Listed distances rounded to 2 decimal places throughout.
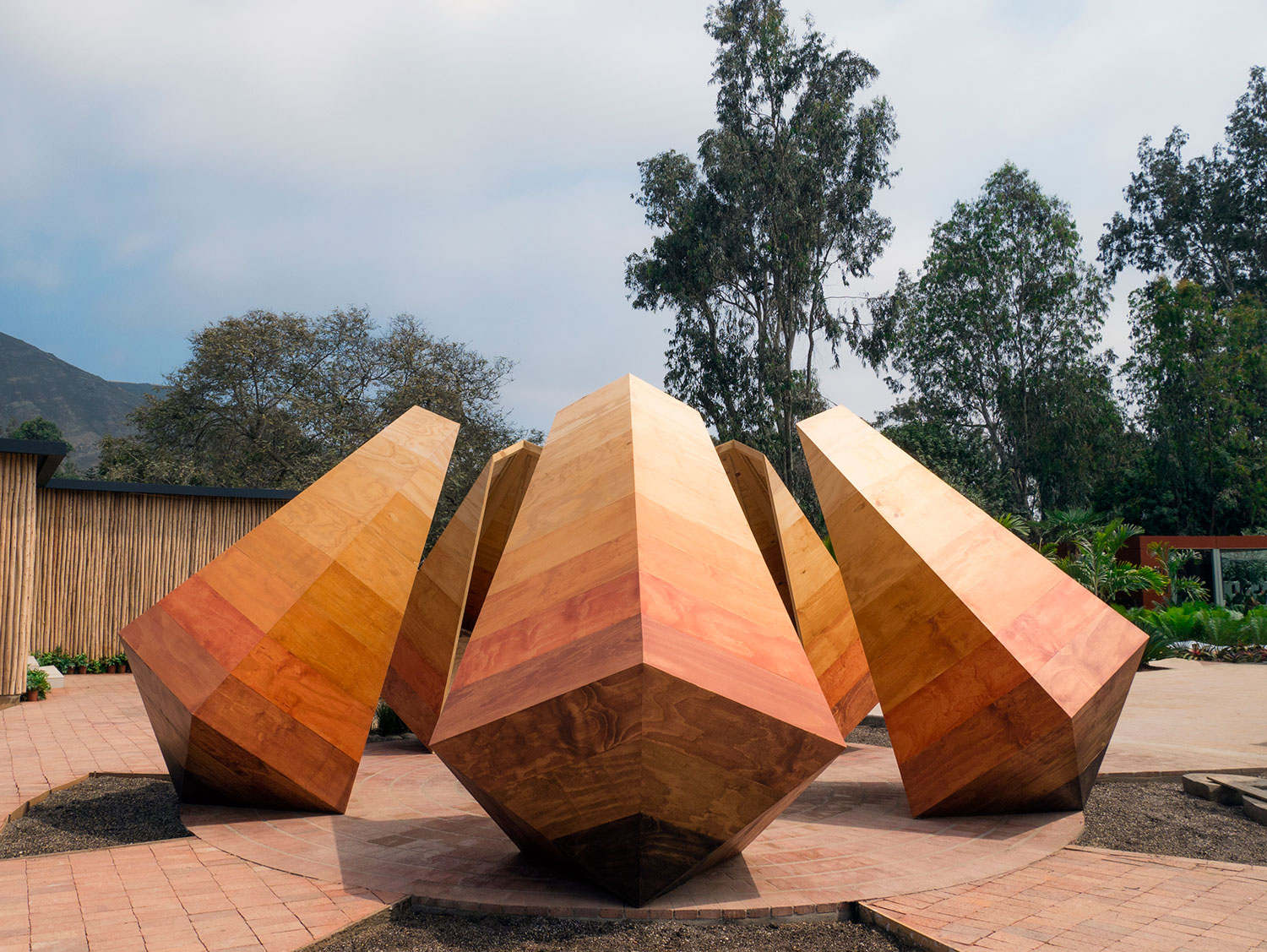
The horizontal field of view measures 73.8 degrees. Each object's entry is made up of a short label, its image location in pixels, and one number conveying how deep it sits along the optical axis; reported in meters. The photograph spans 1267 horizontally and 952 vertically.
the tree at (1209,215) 36.03
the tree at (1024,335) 33.31
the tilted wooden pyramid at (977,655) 5.32
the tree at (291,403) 27.12
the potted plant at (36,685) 12.26
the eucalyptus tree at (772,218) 26.92
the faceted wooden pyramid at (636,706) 3.63
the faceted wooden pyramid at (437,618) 7.57
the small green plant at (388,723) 9.98
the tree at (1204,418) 30.48
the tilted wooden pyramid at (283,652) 5.57
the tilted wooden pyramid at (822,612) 7.51
